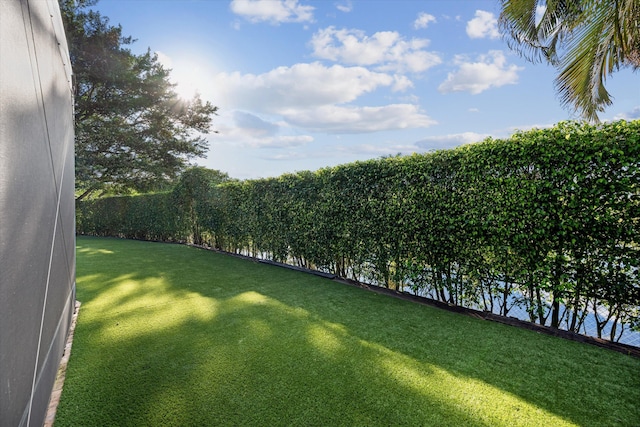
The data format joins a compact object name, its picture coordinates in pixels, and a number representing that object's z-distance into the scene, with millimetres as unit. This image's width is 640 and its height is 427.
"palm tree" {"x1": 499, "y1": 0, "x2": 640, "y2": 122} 4707
